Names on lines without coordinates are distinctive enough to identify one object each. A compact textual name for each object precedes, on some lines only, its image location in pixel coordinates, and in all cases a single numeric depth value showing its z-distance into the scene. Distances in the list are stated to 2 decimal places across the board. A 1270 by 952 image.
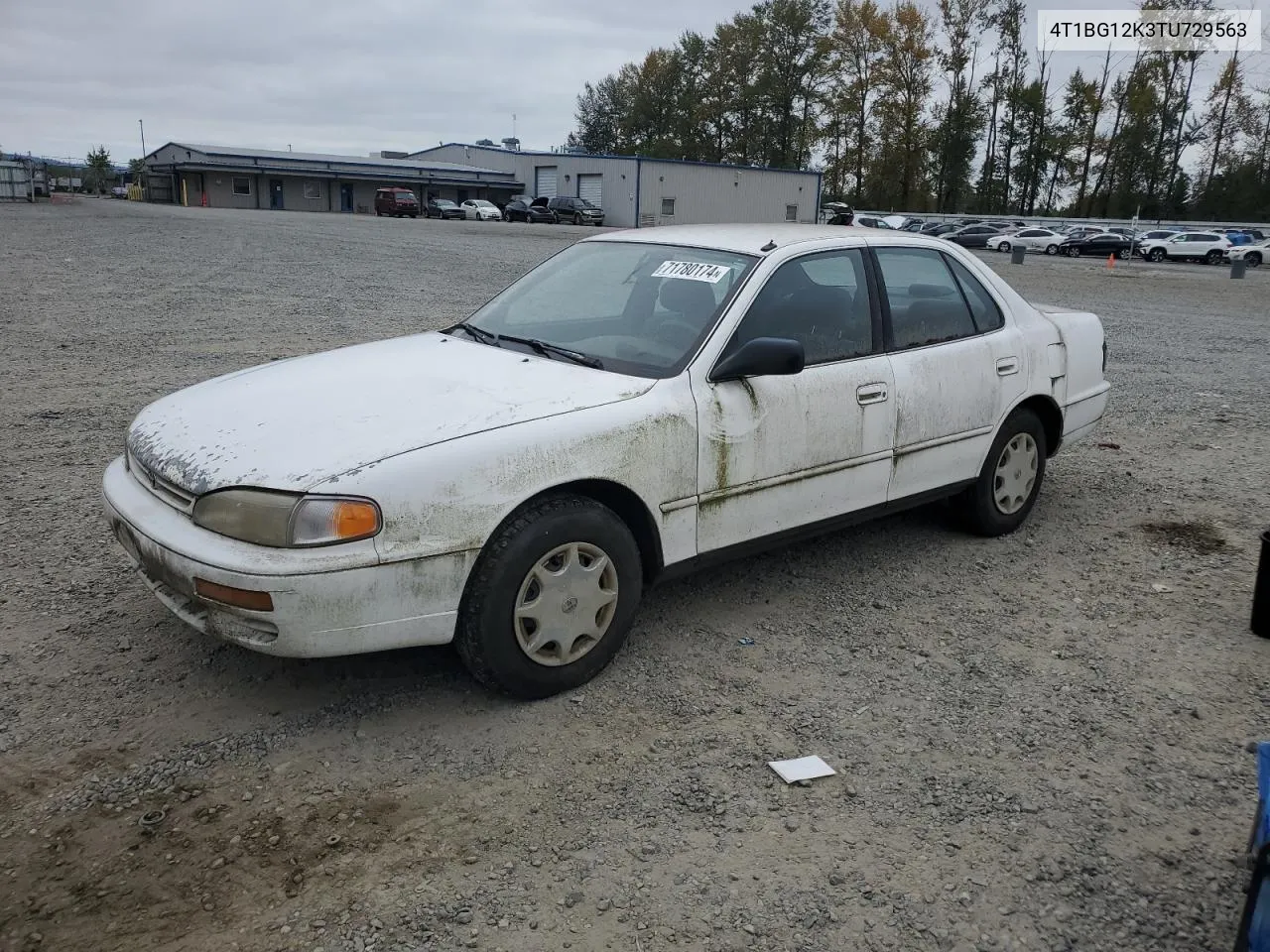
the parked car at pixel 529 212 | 53.21
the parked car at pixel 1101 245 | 43.06
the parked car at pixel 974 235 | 47.41
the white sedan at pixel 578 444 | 3.12
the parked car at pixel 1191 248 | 39.22
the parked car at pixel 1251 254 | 37.78
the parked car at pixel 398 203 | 54.41
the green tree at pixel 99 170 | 86.81
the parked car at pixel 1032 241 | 44.97
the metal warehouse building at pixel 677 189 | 57.06
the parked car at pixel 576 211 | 52.81
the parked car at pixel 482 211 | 55.66
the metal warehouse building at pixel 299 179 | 65.06
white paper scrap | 3.18
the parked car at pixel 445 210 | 56.03
